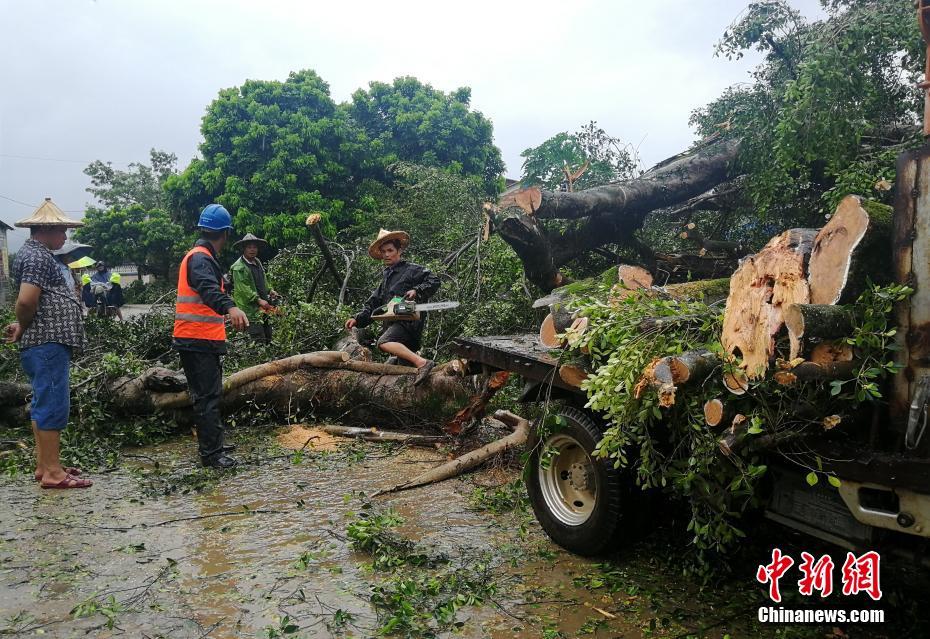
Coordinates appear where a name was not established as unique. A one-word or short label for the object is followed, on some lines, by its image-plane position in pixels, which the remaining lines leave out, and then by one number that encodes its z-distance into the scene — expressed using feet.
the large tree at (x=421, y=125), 73.15
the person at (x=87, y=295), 50.39
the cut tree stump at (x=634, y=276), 13.37
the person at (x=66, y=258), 15.30
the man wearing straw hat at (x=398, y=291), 20.83
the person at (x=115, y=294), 51.26
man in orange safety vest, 16.49
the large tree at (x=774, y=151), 20.03
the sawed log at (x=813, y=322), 7.77
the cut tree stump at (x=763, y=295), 8.29
